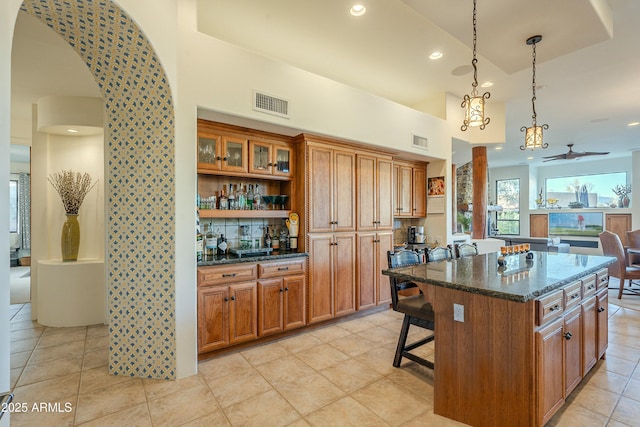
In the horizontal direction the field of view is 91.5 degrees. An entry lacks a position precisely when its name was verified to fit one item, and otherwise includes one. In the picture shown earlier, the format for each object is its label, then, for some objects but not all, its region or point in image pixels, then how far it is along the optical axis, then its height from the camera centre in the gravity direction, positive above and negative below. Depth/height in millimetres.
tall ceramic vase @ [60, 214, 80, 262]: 4016 -315
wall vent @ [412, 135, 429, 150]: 4579 +1042
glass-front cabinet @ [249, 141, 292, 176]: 3404 +614
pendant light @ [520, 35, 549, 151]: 3372 +813
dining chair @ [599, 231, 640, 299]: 4884 -833
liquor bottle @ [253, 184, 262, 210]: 3635 +150
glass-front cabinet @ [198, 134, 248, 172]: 3105 +615
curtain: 8422 +142
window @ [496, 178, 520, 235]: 10961 +227
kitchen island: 1745 -790
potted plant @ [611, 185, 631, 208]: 8984 +486
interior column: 5695 +372
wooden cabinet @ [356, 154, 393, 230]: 4121 +270
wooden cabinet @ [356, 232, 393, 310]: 4102 -757
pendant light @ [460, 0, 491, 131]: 2738 +897
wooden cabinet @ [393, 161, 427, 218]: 4988 +382
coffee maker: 5228 -392
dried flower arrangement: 4008 +361
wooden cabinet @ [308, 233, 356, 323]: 3623 -764
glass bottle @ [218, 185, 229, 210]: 3387 +120
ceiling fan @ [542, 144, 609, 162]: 7367 +1338
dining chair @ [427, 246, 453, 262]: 3161 -440
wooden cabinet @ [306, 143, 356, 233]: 3619 +288
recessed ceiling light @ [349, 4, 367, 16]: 2889 +1910
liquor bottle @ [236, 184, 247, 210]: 3521 +158
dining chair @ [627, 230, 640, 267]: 6211 -573
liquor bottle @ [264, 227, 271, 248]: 3678 -317
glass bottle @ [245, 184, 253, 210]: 3590 +149
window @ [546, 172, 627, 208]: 9656 +705
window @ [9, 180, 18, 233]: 8391 +278
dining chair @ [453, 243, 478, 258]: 3633 -460
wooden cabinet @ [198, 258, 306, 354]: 2848 -882
